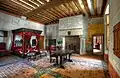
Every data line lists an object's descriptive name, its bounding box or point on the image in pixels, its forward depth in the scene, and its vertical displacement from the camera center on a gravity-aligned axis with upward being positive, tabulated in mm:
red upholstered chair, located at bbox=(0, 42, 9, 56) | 4604 -850
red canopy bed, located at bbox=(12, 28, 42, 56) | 4541 +41
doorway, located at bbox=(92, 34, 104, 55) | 8635 -661
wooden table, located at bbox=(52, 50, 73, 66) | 3023 -776
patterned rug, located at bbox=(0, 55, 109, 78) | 2384 -1471
